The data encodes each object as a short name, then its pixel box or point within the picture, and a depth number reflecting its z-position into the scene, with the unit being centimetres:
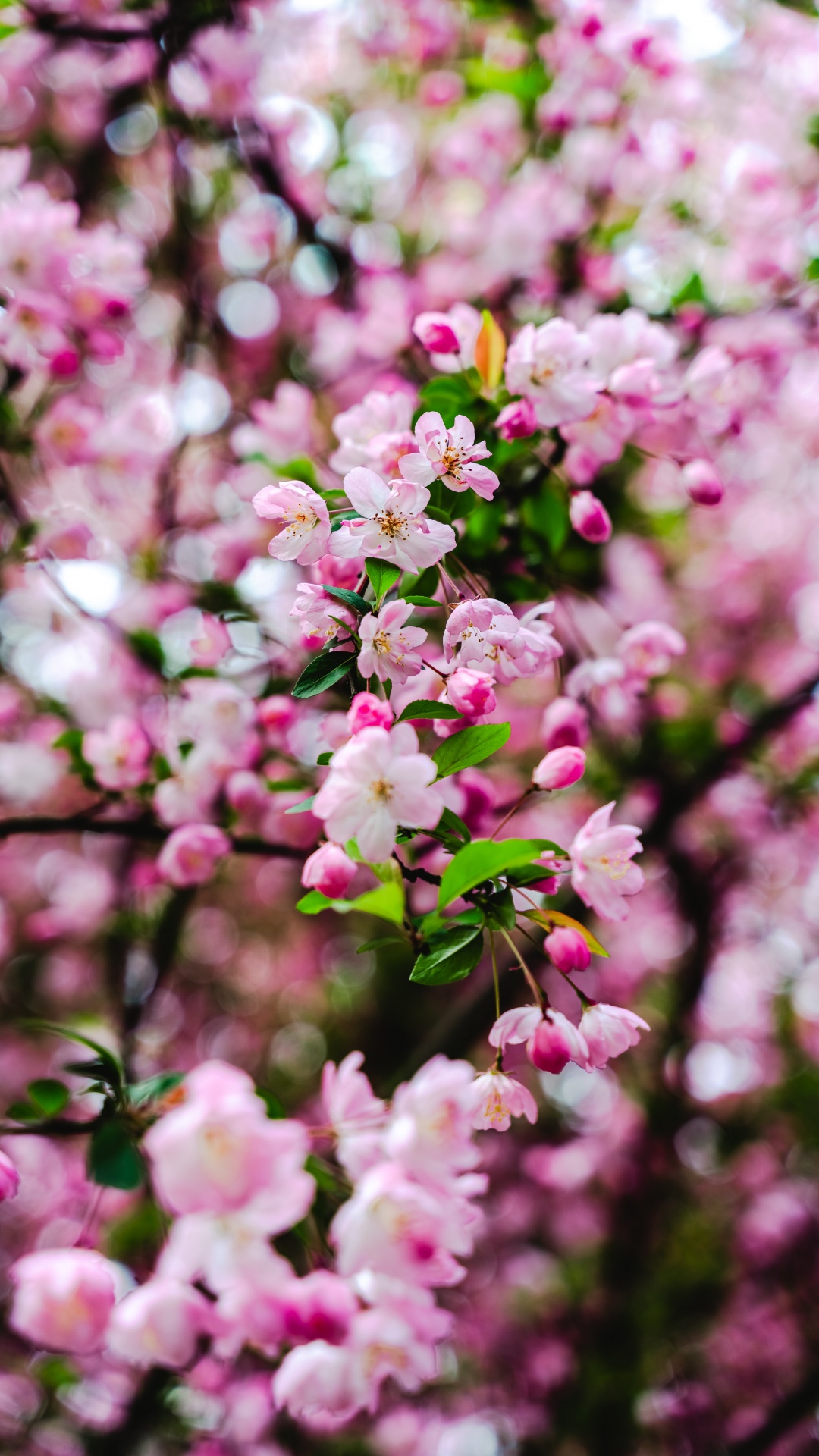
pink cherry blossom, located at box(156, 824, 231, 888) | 137
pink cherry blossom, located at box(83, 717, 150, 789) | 139
